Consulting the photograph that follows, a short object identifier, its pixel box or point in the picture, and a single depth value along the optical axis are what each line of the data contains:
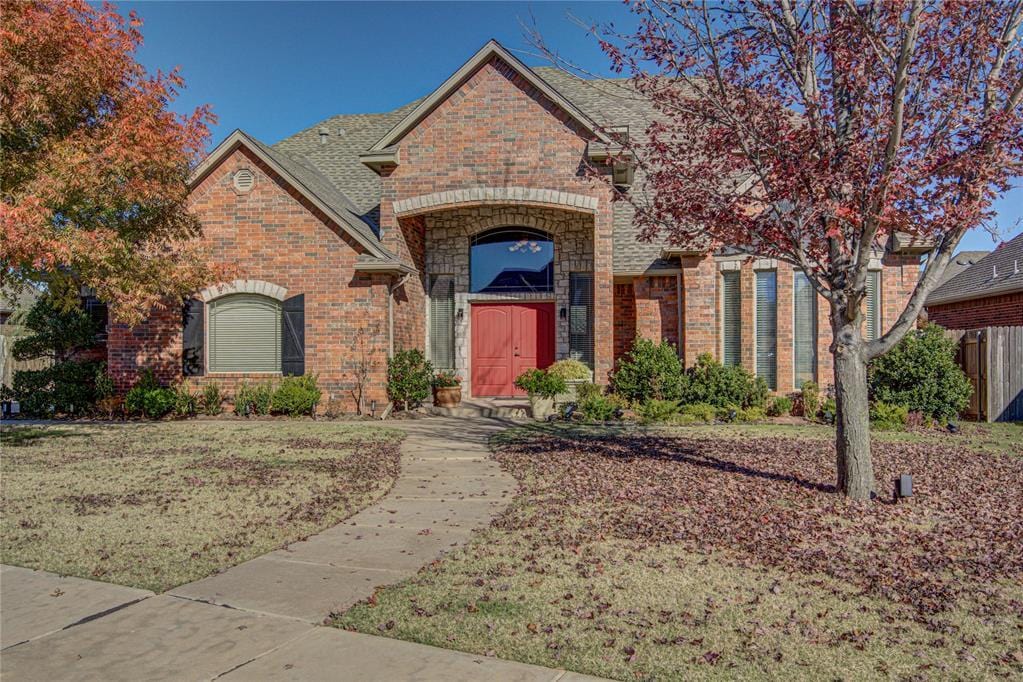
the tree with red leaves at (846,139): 5.98
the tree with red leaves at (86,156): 8.98
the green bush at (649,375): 14.39
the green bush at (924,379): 12.91
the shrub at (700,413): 13.28
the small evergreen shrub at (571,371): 14.57
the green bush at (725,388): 14.16
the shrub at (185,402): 14.66
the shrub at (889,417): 12.25
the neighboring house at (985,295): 18.91
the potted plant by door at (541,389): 14.12
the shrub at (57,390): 15.03
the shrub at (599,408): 13.46
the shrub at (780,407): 14.08
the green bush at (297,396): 14.20
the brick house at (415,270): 14.62
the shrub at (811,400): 13.80
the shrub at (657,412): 13.31
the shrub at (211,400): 14.78
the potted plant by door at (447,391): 15.40
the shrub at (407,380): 14.66
